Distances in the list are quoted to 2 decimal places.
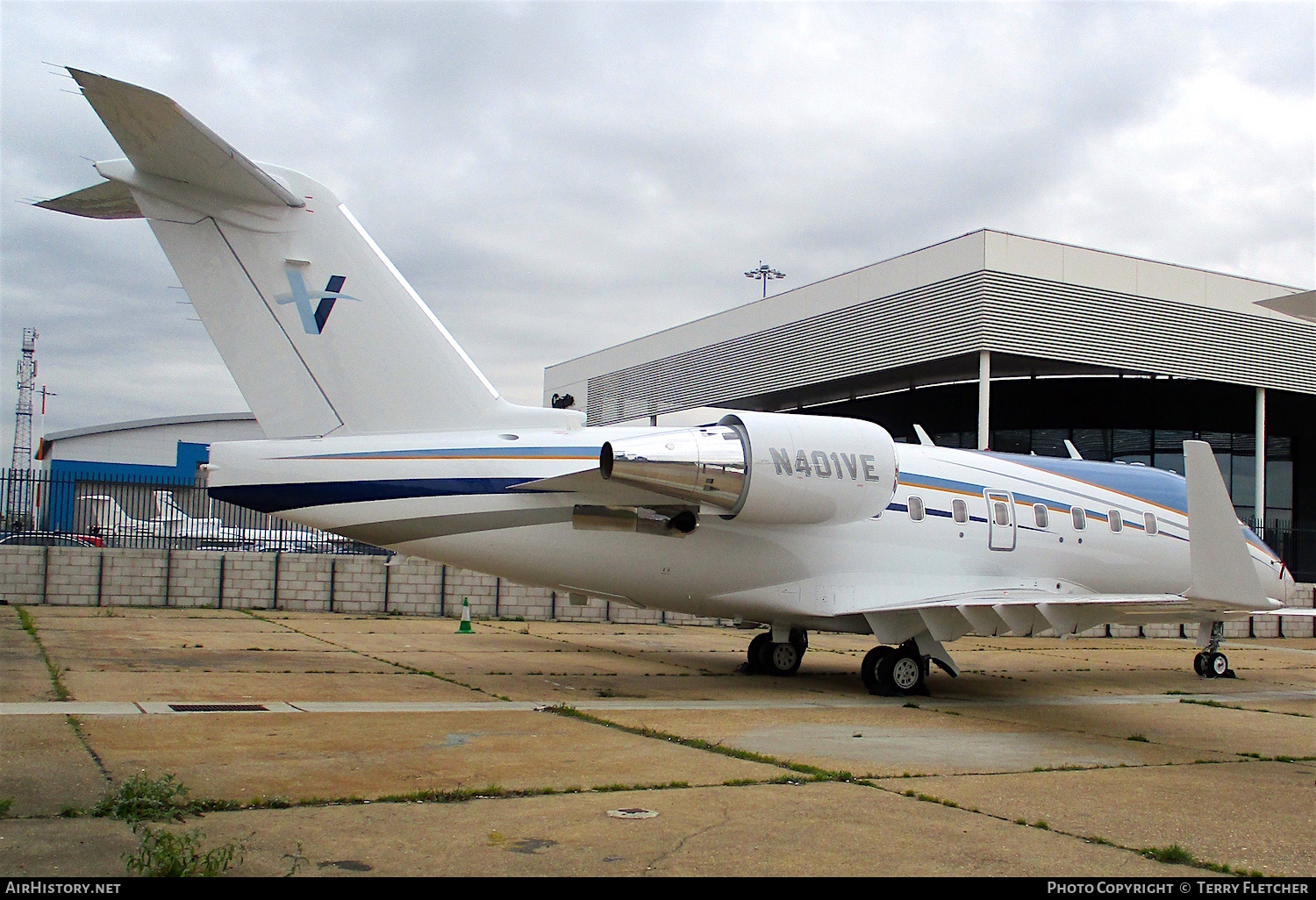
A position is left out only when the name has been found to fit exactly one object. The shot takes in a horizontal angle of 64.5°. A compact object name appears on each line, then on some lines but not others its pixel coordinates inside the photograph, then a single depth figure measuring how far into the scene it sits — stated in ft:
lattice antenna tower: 313.94
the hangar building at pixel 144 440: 190.49
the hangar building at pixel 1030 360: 87.97
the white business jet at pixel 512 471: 33.65
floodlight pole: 145.79
